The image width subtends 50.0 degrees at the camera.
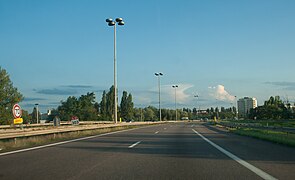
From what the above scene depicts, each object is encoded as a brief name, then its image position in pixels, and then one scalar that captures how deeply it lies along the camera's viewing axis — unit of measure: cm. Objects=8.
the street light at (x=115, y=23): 3590
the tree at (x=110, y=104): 11594
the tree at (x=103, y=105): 12050
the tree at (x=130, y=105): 12081
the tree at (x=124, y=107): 11975
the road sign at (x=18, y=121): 1701
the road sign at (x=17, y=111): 1735
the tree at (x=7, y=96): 6253
